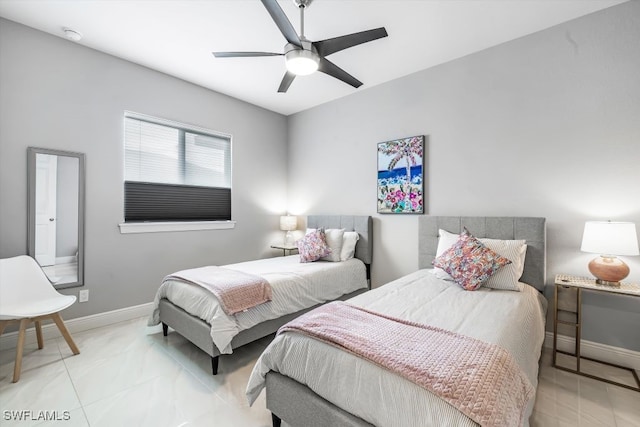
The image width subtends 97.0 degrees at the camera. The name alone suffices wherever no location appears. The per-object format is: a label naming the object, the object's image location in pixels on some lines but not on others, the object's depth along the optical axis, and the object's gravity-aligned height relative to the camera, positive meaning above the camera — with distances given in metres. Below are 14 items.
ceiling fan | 1.80 +1.15
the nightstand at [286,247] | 4.17 -0.54
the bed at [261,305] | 2.13 -0.83
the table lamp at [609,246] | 1.93 -0.23
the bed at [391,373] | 1.08 -0.69
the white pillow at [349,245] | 3.52 -0.42
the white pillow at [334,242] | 3.43 -0.38
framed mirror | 2.58 -0.04
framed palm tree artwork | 3.26 +0.44
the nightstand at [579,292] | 1.99 -0.56
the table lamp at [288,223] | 4.48 -0.19
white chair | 2.08 -0.75
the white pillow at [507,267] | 2.23 -0.43
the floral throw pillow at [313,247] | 3.36 -0.43
